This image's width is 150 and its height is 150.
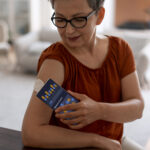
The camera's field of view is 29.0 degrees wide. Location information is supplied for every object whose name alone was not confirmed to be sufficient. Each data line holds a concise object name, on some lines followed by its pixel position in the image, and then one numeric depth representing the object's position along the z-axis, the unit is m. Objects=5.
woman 0.89
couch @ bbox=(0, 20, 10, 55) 4.78
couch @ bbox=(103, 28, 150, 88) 3.67
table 0.91
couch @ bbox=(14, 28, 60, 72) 4.27
